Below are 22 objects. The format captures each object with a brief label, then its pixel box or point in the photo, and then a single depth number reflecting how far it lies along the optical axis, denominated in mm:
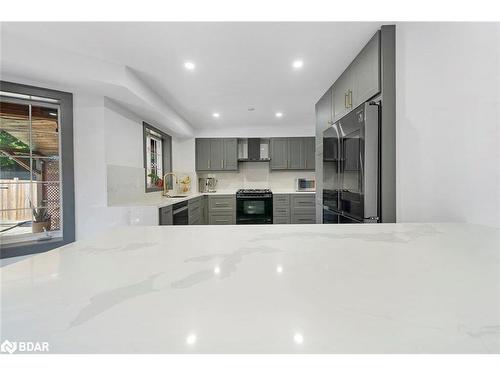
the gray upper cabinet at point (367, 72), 1644
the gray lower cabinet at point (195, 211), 3547
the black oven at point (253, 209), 4277
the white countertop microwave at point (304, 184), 4586
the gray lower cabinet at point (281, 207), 4363
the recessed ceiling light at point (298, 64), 2102
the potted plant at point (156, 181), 3268
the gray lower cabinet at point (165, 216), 2506
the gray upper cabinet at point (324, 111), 2678
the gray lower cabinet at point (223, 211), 4387
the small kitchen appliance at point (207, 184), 4863
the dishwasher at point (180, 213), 2909
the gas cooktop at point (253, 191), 4410
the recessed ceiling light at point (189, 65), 2105
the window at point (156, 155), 3348
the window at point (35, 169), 2027
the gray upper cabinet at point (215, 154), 4652
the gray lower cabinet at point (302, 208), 4332
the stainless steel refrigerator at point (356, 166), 1531
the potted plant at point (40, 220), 2190
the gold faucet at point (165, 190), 3635
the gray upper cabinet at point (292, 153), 4645
